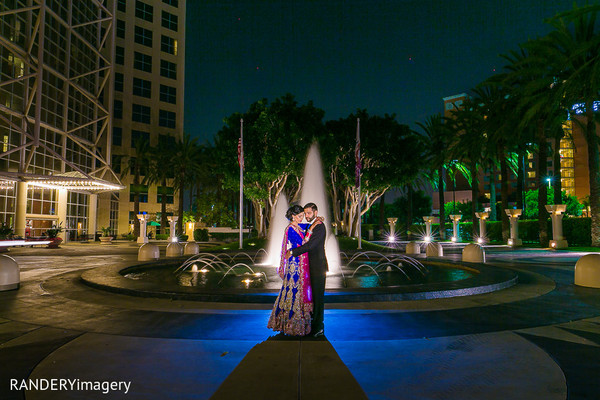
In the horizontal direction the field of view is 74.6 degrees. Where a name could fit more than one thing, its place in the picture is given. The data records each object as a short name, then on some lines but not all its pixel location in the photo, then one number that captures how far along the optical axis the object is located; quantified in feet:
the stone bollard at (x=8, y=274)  33.76
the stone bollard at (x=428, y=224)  151.92
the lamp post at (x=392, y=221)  144.29
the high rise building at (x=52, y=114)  110.32
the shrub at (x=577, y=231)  107.96
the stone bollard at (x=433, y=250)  64.64
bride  18.56
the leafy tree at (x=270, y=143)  98.63
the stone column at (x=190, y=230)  145.07
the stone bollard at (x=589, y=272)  35.58
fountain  28.73
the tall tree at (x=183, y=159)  169.17
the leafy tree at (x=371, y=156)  116.06
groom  18.60
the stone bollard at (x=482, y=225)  133.24
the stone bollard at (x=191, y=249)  70.12
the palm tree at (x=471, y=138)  125.29
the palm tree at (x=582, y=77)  82.33
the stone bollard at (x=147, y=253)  59.26
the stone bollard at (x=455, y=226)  152.70
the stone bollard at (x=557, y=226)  96.32
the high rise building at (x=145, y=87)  195.11
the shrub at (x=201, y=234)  166.91
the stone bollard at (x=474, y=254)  57.21
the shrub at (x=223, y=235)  182.70
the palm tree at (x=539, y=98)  86.53
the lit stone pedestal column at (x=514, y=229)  112.57
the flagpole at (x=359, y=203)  79.44
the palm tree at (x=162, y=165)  171.12
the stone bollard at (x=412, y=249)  72.38
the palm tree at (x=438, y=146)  145.07
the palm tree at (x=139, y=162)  171.01
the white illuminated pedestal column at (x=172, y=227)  132.07
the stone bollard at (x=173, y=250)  64.44
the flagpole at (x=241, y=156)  78.69
